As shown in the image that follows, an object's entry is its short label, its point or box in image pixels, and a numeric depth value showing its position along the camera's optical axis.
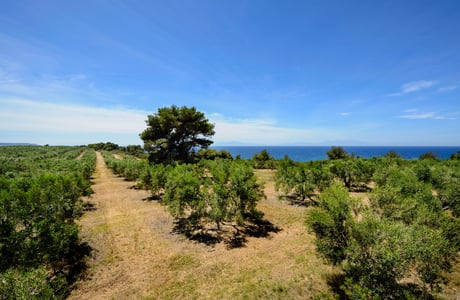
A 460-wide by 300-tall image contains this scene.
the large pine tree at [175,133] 30.20
